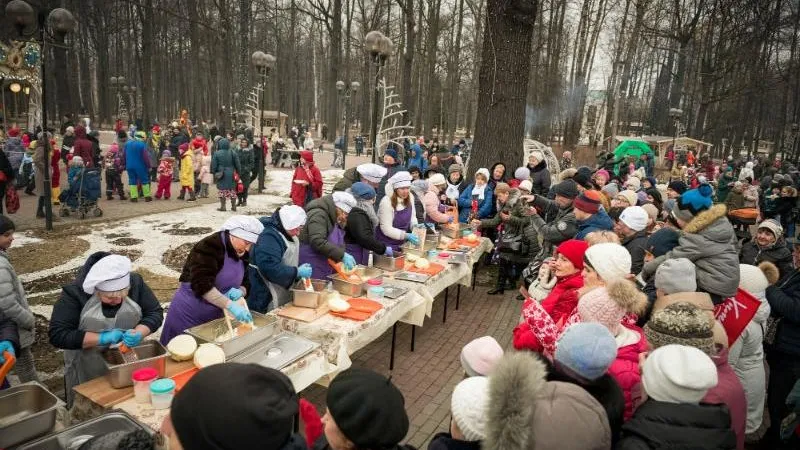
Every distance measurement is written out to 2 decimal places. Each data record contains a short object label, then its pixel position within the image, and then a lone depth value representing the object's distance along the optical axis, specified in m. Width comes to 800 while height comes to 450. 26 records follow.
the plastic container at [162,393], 2.54
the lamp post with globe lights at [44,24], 8.45
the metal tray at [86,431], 2.19
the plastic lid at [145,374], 2.61
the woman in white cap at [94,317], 2.92
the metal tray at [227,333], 3.05
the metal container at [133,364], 2.69
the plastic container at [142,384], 2.59
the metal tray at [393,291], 4.54
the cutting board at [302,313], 3.82
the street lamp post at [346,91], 23.88
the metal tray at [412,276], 5.06
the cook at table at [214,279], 3.43
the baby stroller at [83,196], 10.09
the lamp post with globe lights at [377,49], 9.28
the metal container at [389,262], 5.32
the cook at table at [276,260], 4.04
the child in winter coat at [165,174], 12.50
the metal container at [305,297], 4.01
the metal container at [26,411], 2.24
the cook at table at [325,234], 4.61
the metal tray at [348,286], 4.41
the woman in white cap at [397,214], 5.82
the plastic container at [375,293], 4.47
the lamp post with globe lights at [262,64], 14.89
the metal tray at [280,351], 3.10
